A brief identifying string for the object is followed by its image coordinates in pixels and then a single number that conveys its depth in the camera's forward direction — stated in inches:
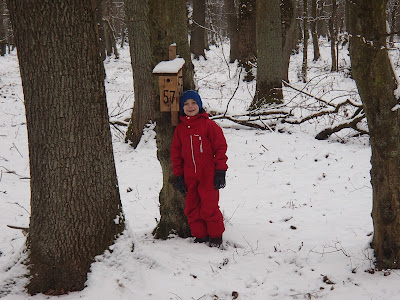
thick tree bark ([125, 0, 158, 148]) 305.6
